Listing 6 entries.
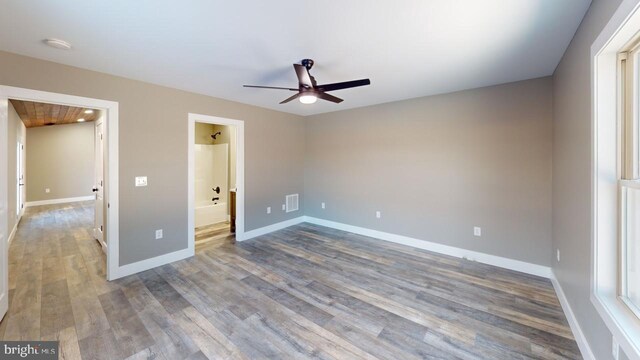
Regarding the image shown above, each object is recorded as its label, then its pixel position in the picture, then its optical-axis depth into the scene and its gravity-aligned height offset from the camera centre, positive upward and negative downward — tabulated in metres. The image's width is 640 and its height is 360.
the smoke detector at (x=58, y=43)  2.11 +1.21
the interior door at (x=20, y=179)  5.40 +0.01
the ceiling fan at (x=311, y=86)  2.32 +0.93
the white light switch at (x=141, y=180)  3.19 -0.01
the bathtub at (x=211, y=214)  5.33 -0.80
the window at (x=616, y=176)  1.35 +0.02
